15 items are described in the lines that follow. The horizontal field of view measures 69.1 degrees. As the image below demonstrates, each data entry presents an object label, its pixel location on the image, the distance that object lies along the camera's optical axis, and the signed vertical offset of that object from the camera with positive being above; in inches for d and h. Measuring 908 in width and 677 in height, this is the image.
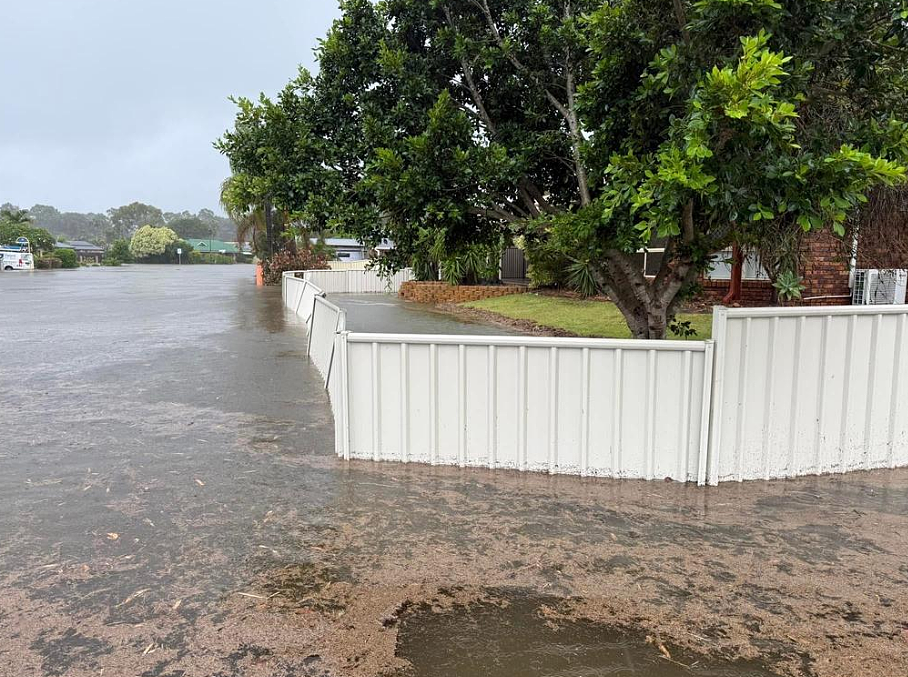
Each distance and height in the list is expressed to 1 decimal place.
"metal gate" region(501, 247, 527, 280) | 1141.1 -25.1
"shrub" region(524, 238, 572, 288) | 800.9 -23.4
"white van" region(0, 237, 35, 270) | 2384.4 -14.1
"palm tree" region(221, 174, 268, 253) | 1531.7 +67.6
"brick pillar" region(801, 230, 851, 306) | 502.7 -21.4
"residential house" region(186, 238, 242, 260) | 4905.0 +57.1
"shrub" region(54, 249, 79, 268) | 2802.7 -5.8
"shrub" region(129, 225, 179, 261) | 4055.1 +66.5
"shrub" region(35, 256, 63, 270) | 2655.0 -25.8
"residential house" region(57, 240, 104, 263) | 4347.9 +29.5
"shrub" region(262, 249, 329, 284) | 1327.5 -19.8
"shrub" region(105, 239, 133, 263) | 3737.7 +17.9
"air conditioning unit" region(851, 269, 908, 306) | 491.2 -29.1
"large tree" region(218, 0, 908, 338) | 169.9 +44.2
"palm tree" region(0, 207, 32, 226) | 3132.4 +185.3
